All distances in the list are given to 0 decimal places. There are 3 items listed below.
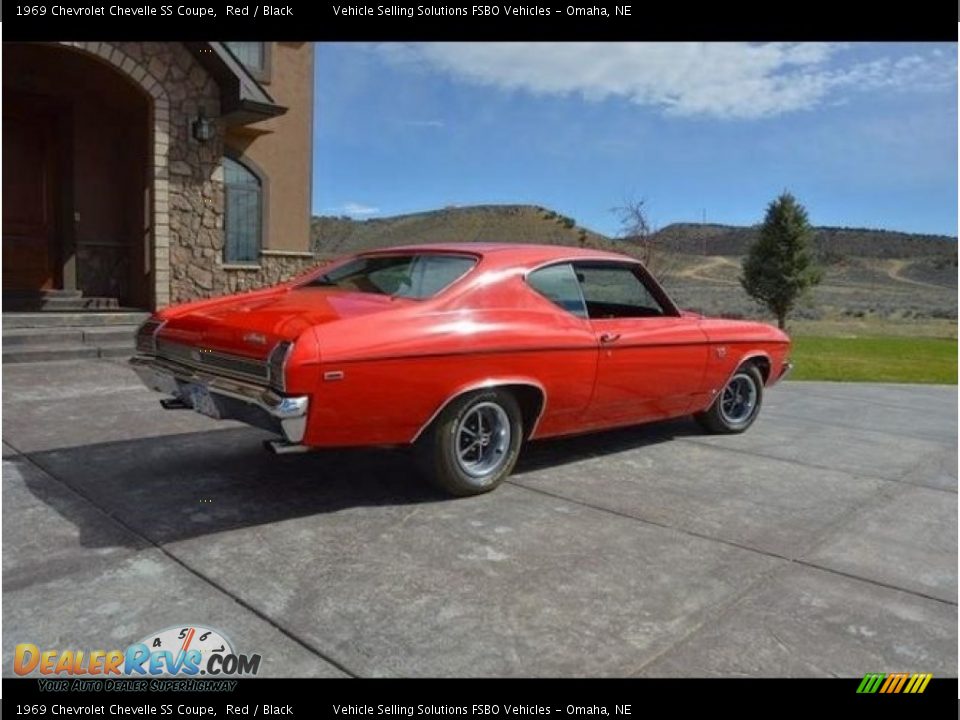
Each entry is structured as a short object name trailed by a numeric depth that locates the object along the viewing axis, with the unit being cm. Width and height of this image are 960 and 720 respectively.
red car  351
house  1053
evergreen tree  2811
